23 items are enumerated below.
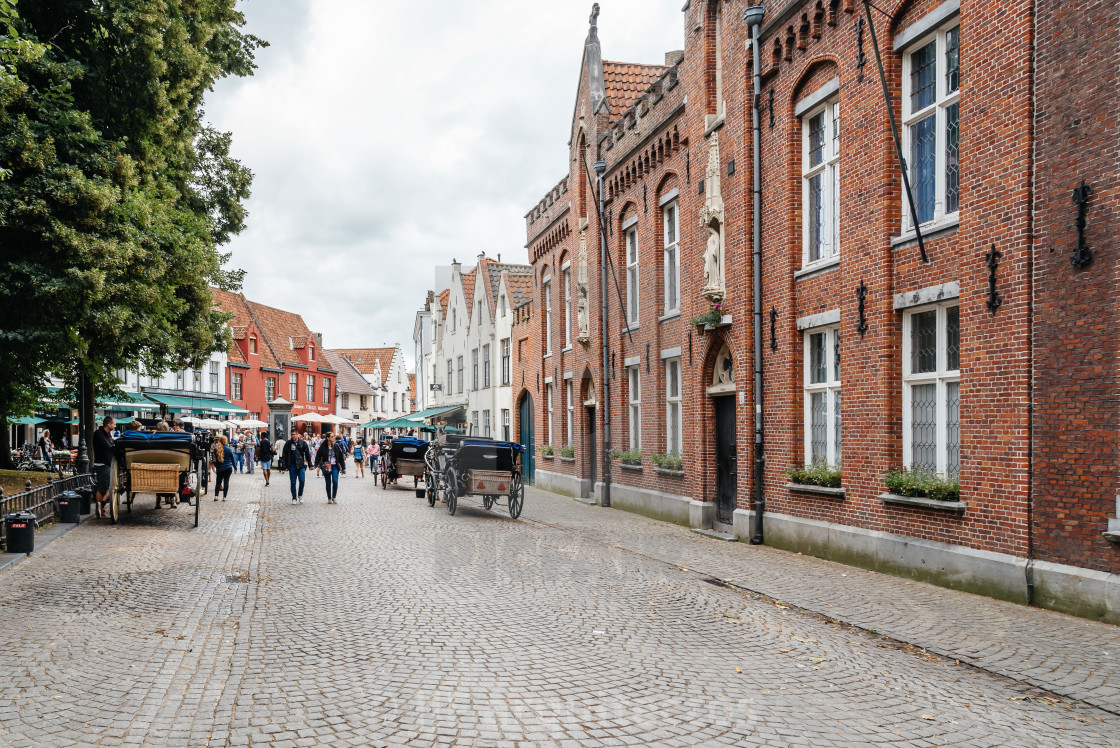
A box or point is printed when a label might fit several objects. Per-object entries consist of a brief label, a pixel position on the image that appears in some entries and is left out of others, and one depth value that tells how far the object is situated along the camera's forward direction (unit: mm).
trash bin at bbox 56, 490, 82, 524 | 14117
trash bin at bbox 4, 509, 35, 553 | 10906
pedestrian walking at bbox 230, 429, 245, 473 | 37844
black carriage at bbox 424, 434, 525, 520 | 17406
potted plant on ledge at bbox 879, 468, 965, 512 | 9891
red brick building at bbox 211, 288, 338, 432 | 54500
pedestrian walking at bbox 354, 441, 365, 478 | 35284
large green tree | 11914
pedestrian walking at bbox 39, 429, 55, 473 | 26347
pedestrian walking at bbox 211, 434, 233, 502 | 21219
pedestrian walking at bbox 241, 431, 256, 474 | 36594
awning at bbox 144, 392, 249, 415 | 43438
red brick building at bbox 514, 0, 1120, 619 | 8336
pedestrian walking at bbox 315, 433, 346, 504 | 20281
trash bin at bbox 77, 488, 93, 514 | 15922
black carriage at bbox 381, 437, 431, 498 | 25094
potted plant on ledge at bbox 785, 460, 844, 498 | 12125
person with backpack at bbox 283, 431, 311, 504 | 20312
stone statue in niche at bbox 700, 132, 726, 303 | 15438
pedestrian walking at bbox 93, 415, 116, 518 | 15344
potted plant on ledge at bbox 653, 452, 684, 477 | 17547
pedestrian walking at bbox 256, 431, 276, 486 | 26781
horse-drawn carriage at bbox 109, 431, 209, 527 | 14367
